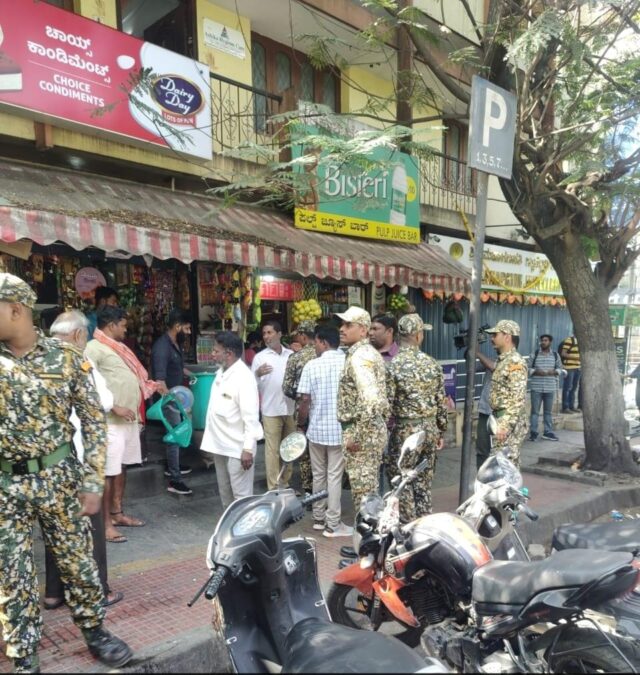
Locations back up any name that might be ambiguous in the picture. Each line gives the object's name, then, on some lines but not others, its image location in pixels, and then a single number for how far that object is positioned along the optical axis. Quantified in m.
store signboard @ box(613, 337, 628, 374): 14.03
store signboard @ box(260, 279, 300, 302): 8.10
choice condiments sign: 4.83
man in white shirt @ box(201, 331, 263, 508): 4.17
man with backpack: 9.62
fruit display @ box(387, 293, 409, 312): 9.24
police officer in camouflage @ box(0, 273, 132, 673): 2.54
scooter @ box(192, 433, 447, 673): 1.84
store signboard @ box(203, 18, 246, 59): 7.06
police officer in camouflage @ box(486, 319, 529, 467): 5.01
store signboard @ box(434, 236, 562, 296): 10.57
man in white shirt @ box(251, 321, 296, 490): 5.70
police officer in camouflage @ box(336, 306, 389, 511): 4.22
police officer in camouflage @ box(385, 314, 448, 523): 4.60
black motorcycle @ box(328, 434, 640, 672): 2.24
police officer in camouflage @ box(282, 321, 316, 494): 5.51
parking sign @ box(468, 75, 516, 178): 4.07
